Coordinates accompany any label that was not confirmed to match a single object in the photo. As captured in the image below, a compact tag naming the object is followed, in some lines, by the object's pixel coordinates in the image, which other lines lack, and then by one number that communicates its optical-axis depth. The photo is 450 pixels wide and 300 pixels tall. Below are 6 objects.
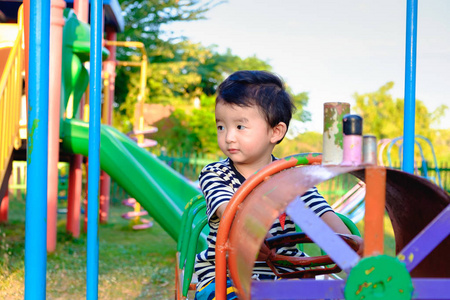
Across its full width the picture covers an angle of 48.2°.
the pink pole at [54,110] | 4.66
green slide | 4.68
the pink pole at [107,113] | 7.11
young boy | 1.63
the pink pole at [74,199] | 5.91
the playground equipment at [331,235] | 0.92
